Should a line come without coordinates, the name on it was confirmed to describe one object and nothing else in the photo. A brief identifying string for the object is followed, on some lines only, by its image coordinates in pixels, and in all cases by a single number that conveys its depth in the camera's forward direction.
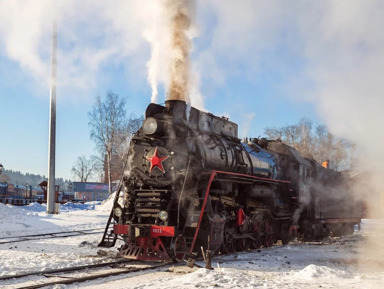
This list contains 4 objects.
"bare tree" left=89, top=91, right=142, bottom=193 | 38.86
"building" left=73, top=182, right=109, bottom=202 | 56.91
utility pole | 23.84
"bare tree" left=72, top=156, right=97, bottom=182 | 97.54
